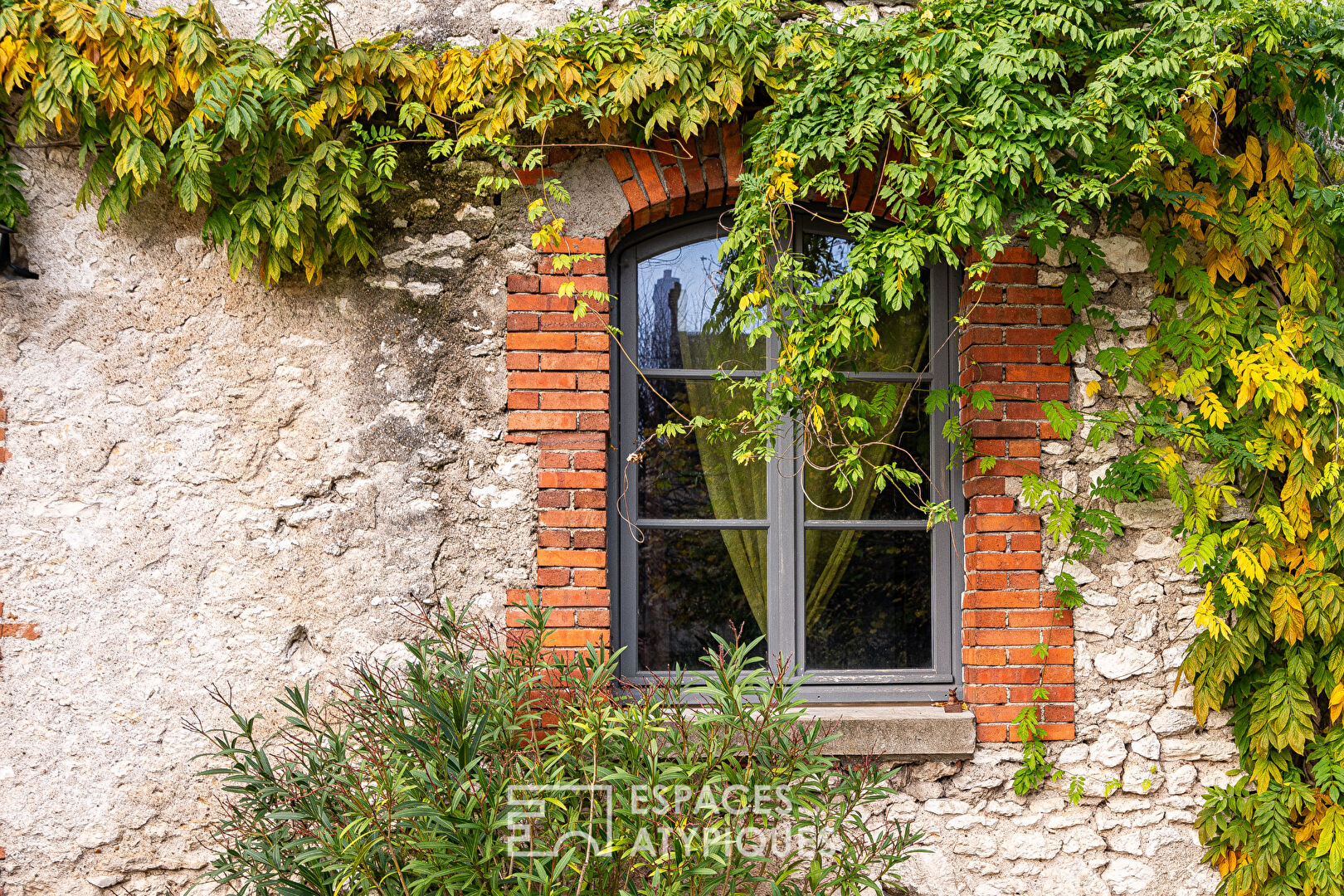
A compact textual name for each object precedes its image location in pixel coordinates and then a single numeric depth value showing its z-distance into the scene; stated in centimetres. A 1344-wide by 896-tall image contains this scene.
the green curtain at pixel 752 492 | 306
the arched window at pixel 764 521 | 303
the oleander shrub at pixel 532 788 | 206
